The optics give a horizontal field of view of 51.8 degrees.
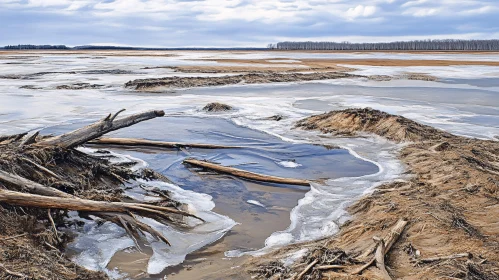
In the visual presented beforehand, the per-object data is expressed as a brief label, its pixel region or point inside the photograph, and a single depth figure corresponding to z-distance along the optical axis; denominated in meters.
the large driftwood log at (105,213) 5.94
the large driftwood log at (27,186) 5.91
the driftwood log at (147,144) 11.80
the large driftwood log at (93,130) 7.65
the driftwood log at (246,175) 8.94
